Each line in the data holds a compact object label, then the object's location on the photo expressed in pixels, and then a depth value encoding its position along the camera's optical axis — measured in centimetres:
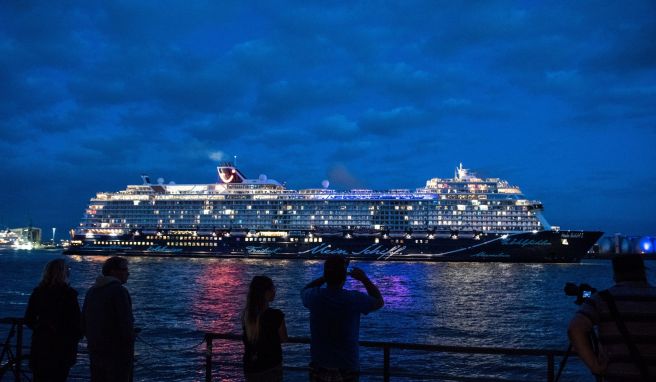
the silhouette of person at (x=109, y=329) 491
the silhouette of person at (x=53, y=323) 518
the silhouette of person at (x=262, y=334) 427
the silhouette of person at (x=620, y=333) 287
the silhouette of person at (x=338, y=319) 425
